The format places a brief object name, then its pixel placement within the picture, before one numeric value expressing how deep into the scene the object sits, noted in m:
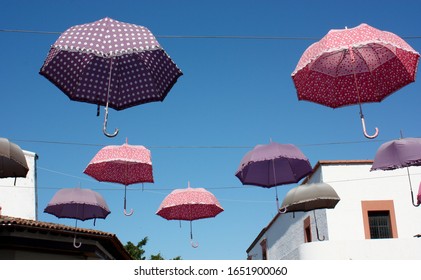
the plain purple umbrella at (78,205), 16.02
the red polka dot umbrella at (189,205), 15.03
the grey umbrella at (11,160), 9.60
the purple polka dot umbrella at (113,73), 7.54
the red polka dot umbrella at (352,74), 8.57
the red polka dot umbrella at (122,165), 12.74
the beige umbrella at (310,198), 14.38
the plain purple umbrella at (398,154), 12.48
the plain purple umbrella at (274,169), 12.95
